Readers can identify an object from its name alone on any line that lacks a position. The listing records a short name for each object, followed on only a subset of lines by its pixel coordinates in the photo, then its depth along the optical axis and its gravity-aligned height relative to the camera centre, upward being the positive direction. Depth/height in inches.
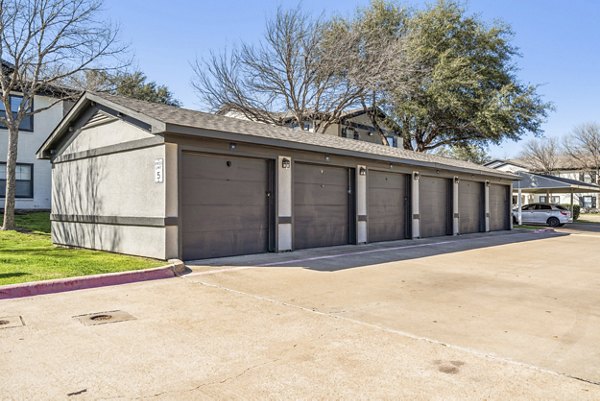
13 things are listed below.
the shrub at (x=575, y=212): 1390.3 -21.2
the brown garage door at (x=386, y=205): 590.2 +0.5
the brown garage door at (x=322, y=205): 494.3 +0.5
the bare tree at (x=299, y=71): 1035.9 +316.2
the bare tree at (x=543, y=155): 2347.4 +268.8
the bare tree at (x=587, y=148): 2151.8 +282.9
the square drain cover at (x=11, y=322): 204.9 -54.3
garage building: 385.1 +21.7
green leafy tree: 1060.5 +289.3
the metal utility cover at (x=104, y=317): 214.7 -55.2
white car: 1103.7 -23.9
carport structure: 1125.2 +54.1
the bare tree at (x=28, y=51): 616.4 +224.7
